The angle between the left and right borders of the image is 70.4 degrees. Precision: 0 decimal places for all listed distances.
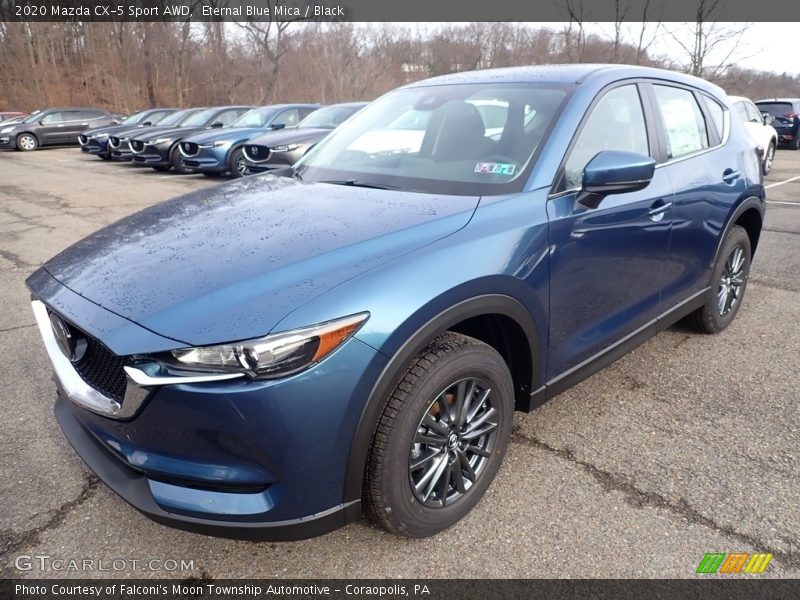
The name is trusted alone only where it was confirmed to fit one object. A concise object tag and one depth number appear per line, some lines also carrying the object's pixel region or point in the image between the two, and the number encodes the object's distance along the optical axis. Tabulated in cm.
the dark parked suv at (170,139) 1400
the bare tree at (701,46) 1922
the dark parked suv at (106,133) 1773
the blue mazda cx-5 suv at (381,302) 167
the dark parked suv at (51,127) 2283
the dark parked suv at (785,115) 1805
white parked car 1138
